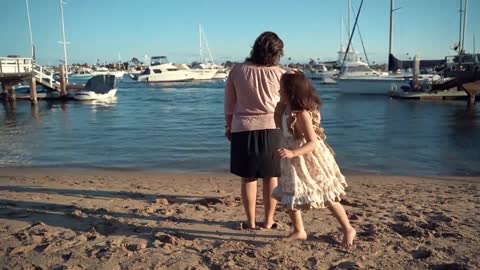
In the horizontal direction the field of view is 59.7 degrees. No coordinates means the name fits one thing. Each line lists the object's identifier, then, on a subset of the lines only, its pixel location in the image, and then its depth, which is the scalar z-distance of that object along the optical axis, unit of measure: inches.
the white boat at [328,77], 2290.8
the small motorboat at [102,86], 1314.0
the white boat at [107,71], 3619.6
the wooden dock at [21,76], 1089.4
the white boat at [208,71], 3021.7
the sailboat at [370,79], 1414.0
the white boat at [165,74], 2763.0
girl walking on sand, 127.6
